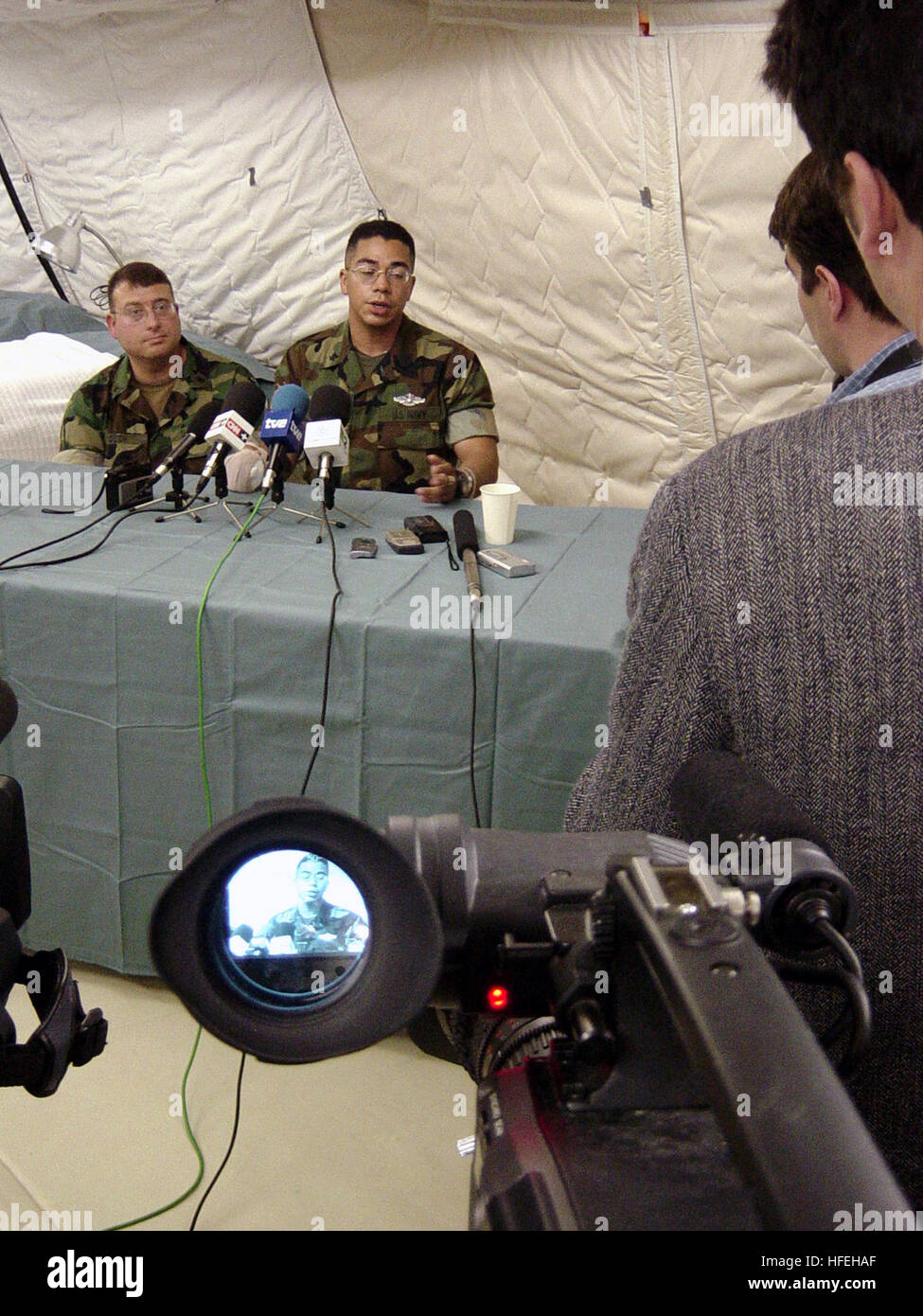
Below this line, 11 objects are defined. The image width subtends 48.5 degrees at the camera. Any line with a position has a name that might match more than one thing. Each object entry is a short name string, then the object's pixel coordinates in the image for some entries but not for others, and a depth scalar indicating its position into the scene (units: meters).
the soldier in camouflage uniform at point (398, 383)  2.53
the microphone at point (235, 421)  1.76
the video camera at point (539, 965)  0.34
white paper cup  1.67
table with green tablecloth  1.41
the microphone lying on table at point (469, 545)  1.52
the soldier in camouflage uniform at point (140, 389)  2.53
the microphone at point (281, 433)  1.71
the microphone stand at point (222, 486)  1.79
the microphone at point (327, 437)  1.69
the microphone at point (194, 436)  1.81
